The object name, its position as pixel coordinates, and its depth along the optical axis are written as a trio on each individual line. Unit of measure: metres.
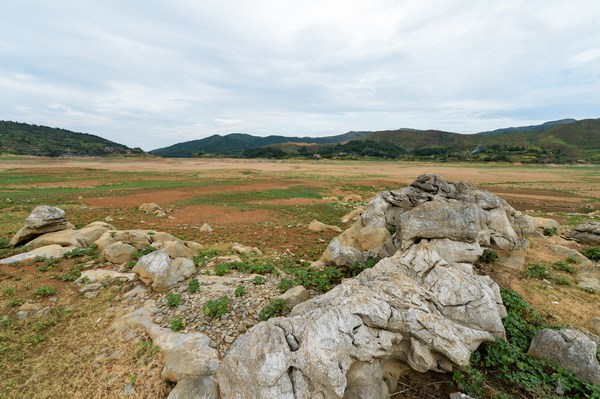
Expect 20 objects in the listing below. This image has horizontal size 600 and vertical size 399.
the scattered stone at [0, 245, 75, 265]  12.54
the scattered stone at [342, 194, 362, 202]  35.58
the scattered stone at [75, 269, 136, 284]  10.86
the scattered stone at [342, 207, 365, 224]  23.75
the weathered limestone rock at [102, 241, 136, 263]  12.59
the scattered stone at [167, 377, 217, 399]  6.04
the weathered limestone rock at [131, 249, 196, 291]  10.21
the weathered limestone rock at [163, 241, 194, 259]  12.98
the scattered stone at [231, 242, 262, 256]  14.98
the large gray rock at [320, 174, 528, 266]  10.47
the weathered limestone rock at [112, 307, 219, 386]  6.55
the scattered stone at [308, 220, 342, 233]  20.45
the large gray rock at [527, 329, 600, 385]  6.21
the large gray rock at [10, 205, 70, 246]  15.05
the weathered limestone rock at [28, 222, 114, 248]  14.48
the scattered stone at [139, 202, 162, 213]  26.53
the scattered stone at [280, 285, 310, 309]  8.90
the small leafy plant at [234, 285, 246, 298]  9.65
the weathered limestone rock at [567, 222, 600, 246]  15.32
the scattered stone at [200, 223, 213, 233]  20.39
